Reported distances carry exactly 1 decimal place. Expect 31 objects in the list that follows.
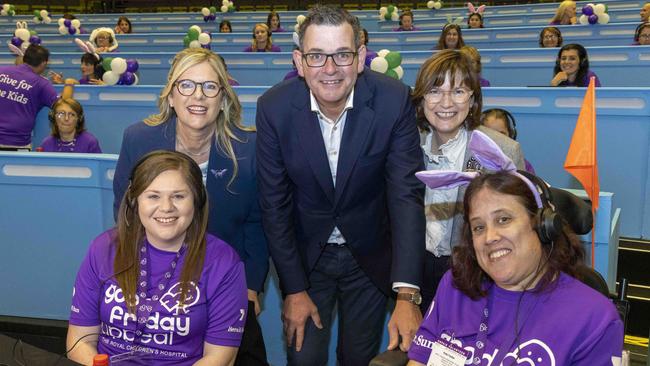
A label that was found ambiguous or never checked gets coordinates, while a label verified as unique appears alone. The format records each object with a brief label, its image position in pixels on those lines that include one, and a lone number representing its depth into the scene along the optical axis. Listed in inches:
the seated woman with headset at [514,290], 57.1
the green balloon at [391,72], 184.5
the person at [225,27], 402.0
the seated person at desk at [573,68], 178.9
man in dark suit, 77.7
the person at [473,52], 160.1
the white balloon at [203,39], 291.7
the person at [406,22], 362.6
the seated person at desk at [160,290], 72.8
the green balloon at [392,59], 185.8
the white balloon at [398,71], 188.5
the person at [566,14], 312.2
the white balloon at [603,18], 285.0
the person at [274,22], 378.6
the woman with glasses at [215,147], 81.6
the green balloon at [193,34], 298.6
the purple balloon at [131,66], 212.5
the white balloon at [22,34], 293.9
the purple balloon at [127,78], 204.7
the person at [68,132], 161.6
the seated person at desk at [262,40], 279.7
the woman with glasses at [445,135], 81.8
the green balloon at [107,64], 213.9
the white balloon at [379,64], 177.2
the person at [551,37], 238.8
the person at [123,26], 409.7
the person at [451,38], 246.8
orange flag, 79.8
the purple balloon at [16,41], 294.2
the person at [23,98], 190.1
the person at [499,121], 117.6
